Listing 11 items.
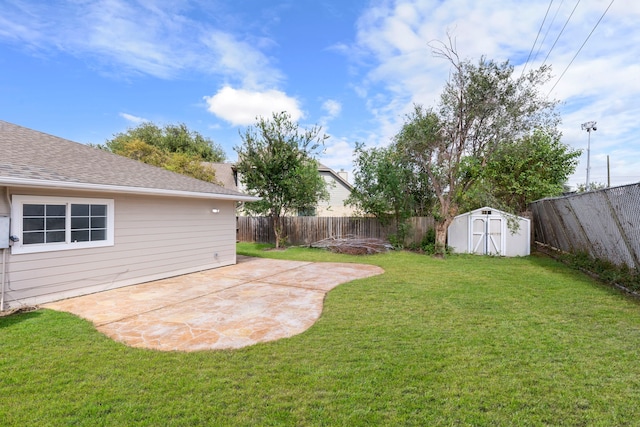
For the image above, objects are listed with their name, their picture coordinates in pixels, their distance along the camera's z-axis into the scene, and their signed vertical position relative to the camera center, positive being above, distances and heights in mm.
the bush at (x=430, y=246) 11448 -1091
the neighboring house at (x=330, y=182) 20844 +2416
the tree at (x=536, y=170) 13754 +2260
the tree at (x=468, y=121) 10383 +3416
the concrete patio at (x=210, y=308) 3967 -1517
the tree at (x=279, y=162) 13406 +2360
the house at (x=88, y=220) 5098 -114
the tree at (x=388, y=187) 13148 +1328
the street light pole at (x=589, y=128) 20703 +6171
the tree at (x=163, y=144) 23250 +6660
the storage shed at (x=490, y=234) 11375 -543
